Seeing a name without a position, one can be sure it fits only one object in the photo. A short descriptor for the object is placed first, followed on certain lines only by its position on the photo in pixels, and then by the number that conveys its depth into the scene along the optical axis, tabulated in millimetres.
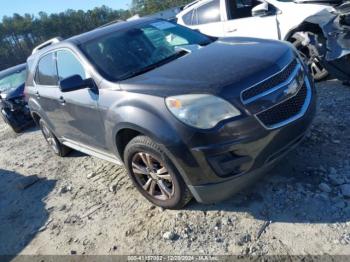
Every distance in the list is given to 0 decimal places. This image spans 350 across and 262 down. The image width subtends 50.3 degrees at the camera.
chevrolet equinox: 2977
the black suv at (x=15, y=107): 9688
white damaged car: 5137
